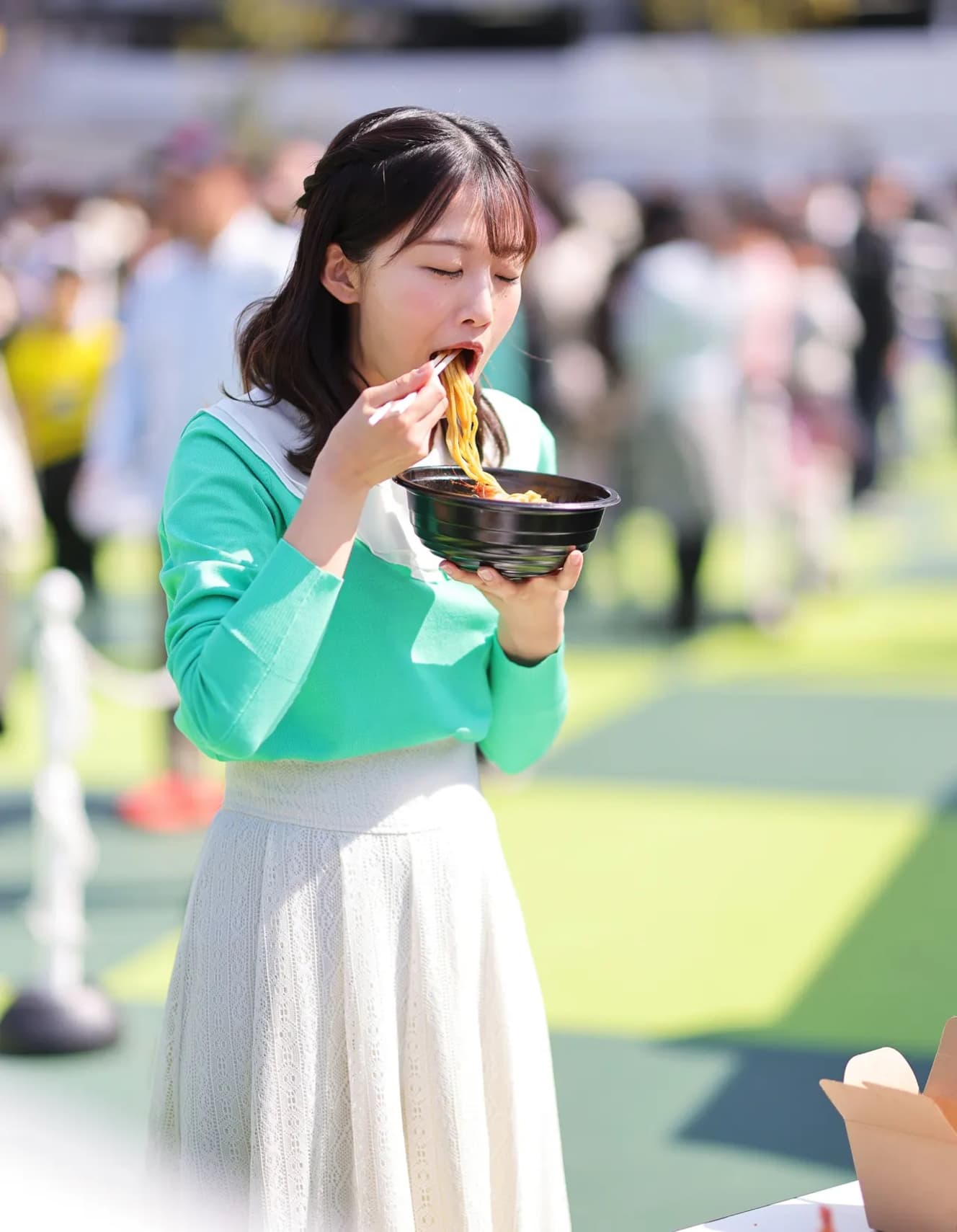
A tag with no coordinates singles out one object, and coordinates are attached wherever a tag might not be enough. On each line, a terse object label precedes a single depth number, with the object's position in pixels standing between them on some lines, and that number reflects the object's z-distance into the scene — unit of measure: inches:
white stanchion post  336.8
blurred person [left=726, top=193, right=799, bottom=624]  716.7
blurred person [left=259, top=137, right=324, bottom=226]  515.8
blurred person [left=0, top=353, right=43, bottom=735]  425.1
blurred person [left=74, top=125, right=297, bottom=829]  443.2
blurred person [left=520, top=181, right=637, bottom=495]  732.0
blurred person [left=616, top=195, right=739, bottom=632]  692.1
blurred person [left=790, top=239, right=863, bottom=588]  782.5
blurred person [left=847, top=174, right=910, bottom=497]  898.1
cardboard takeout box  146.1
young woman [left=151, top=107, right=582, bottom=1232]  153.6
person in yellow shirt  689.0
